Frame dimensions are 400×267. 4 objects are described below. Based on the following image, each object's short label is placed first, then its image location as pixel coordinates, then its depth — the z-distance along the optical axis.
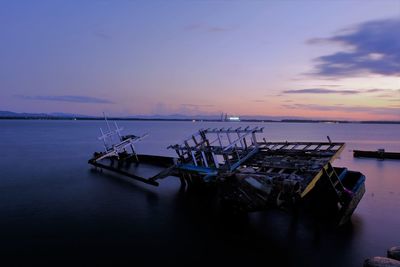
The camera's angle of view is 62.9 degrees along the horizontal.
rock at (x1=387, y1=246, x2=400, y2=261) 11.81
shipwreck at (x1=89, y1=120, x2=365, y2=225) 14.23
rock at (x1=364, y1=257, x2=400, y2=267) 10.38
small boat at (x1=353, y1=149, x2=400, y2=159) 46.88
